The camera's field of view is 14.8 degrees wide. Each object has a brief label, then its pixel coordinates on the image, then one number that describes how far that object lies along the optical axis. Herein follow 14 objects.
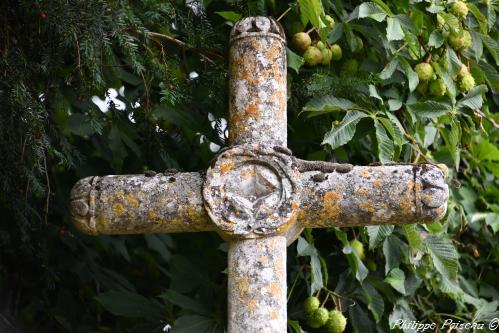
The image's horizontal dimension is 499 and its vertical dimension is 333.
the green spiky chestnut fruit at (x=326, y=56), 5.85
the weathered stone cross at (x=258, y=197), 4.73
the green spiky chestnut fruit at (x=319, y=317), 5.89
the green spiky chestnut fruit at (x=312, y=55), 5.76
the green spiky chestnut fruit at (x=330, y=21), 5.75
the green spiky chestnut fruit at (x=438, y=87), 5.98
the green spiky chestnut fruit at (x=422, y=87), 6.04
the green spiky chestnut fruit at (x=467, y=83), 6.06
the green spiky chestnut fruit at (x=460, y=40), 5.95
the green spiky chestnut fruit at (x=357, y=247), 6.10
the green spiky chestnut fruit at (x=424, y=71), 5.95
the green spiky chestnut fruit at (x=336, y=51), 6.00
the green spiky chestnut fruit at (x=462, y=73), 6.06
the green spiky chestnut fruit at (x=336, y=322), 5.85
